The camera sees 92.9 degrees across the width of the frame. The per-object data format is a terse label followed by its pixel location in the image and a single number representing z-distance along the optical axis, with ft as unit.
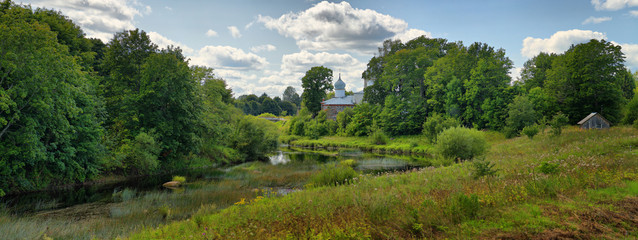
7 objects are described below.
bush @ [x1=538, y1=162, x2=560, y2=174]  31.04
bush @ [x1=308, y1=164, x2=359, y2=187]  47.03
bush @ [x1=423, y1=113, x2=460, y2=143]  126.13
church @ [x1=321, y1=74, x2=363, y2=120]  270.26
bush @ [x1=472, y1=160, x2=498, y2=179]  35.04
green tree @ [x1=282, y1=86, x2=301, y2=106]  555.65
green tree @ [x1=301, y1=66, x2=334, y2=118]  248.11
